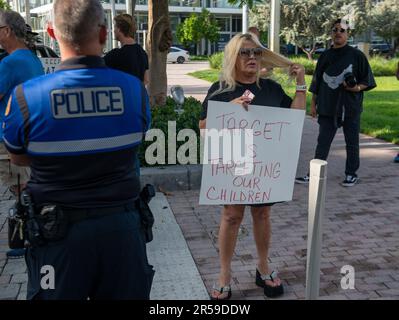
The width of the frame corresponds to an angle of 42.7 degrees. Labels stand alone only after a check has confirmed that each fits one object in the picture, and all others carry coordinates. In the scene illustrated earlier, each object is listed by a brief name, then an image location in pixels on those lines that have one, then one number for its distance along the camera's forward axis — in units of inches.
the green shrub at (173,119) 273.5
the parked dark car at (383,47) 1795.9
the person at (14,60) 155.4
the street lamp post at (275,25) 611.5
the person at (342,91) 249.4
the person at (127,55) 225.5
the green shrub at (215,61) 1209.6
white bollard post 113.6
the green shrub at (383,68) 978.1
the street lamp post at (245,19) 861.8
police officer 81.0
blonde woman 134.0
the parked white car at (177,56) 1711.4
